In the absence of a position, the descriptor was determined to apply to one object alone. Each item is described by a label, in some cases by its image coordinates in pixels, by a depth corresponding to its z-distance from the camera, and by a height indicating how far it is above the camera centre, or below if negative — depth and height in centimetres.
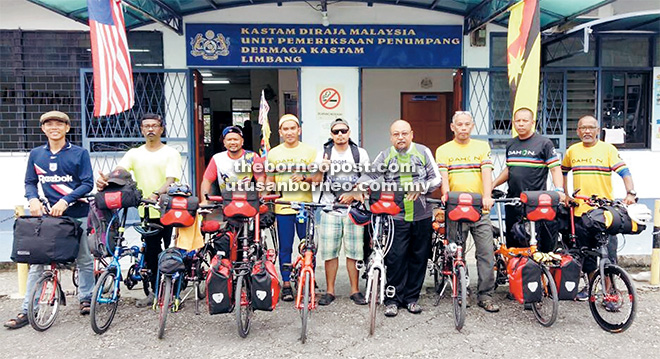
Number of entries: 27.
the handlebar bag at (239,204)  375 -38
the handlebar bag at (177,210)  389 -44
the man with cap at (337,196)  430 -40
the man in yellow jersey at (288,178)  436 -23
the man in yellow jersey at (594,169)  440 -18
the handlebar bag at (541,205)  392 -43
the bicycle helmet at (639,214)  389 -51
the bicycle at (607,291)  378 -110
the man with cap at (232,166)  431 -12
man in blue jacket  404 -17
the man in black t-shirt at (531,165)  425 -14
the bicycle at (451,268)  383 -97
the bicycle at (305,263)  364 -84
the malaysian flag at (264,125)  438 +23
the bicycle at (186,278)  381 -99
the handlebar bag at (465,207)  389 -44
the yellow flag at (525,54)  534 +103
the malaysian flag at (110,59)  480 +93
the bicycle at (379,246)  377 -76
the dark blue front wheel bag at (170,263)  378 -82
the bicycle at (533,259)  383 -92
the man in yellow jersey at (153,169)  435 -14
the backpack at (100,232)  390 -61
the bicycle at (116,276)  373 -96
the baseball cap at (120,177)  395 -18
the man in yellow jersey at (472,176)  423 -22
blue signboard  714 +150
